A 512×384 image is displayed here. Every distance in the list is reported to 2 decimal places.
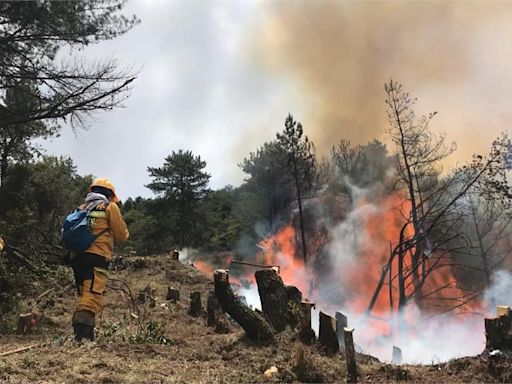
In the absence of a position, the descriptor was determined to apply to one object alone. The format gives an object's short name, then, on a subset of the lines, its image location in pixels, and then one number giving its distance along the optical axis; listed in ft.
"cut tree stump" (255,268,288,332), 18.03
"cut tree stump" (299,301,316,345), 15.74
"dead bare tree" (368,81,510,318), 48.29
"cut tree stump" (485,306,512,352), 13.80
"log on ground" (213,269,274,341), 15.64
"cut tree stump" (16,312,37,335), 20.49
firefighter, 15.94
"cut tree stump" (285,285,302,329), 18.18
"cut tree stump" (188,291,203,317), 28.22
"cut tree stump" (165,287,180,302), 32.53
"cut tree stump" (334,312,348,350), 22.62
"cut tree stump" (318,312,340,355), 15.42
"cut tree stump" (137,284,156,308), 30.29
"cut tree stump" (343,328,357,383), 12.09
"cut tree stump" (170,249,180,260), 50.45
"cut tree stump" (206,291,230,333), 23.24
